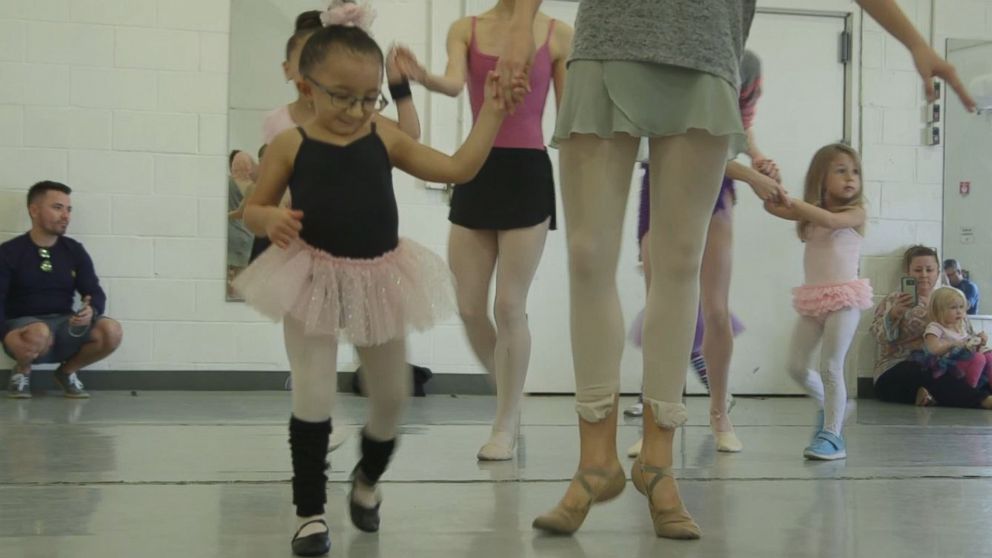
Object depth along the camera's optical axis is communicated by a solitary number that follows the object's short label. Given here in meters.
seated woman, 6.39
